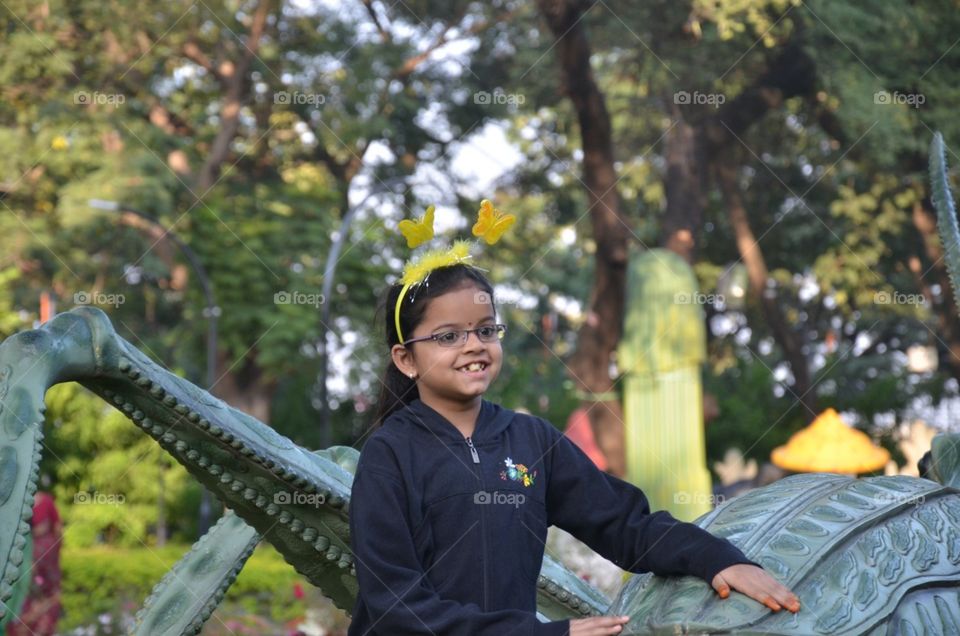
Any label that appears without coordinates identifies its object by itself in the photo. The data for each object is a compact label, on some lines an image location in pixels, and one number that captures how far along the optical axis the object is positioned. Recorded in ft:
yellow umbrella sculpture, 44.68
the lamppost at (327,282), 47.80
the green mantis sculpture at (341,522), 6.39
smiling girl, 6.89
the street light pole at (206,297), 55.36
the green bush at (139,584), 37.91
